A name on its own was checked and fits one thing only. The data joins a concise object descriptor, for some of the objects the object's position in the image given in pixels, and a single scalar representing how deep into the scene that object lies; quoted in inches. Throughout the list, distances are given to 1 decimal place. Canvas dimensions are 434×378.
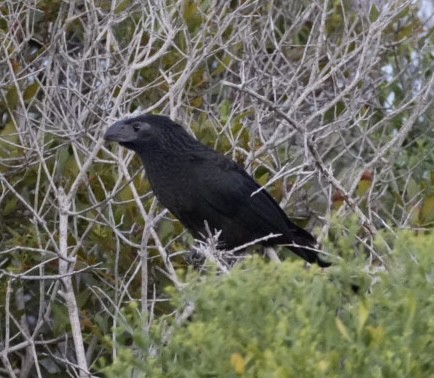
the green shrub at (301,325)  205.3
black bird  453.4
